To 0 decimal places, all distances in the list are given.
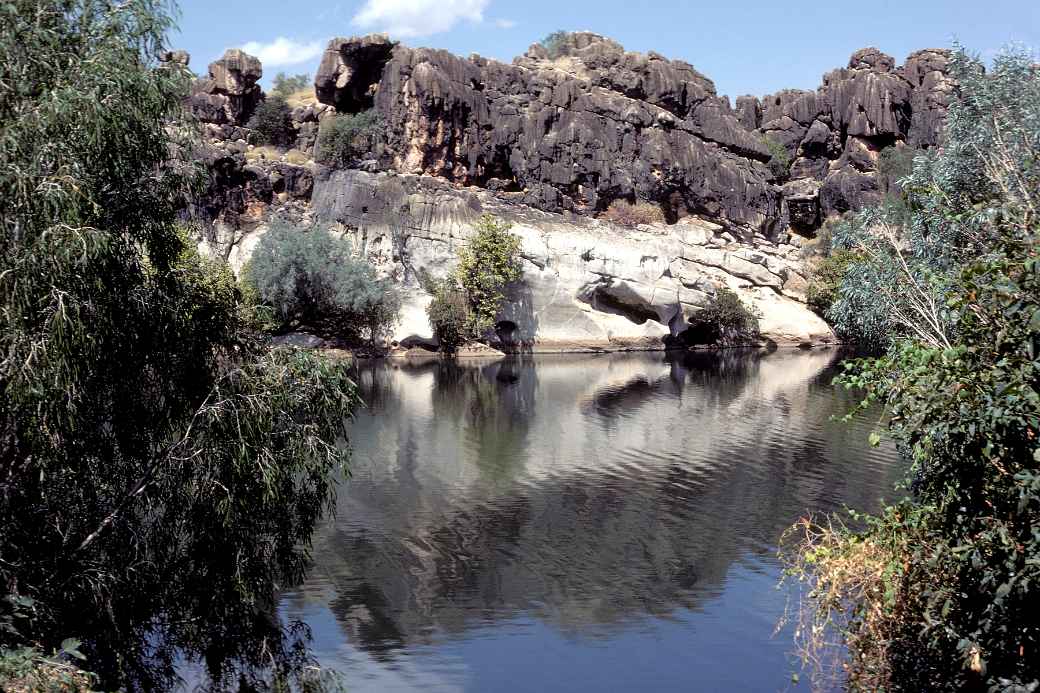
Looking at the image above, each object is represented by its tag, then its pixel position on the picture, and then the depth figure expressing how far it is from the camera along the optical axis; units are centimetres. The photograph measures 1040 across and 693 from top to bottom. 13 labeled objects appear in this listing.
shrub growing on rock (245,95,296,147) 6931
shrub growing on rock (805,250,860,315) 6700
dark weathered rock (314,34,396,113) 6788
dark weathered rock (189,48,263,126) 6806
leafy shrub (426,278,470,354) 5916
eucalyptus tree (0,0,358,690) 973
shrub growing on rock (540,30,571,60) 7869
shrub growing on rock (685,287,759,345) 6525
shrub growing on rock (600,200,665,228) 6838
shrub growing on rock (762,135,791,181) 7906
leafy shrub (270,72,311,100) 8769
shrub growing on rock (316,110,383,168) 6506
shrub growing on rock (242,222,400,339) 5638
